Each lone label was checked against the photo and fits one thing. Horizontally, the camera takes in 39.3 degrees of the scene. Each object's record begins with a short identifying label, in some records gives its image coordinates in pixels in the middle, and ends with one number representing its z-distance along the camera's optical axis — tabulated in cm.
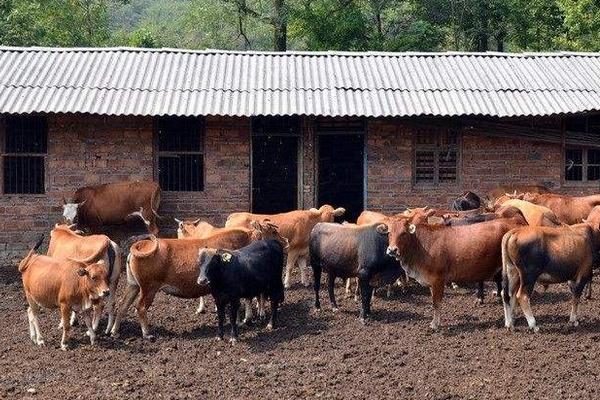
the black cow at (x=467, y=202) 1352
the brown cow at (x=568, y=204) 1339
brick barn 1455
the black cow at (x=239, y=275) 963
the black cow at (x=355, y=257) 1053
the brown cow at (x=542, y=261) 966
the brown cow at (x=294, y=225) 1241
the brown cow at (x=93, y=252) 1019
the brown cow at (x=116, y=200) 1442
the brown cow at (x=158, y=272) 992
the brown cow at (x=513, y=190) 1489
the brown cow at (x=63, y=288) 932
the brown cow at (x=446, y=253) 1016
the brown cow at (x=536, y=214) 1171
